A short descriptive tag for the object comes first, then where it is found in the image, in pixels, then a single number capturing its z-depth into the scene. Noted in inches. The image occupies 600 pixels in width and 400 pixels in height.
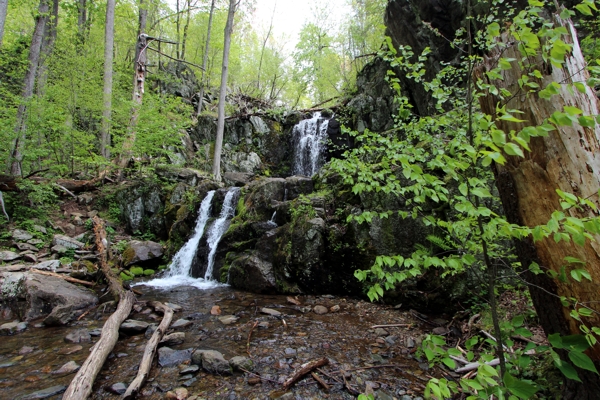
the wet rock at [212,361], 143.0
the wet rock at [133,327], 188.2
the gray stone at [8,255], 293.1
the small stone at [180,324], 197.8
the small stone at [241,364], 145.1
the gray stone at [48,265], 277.8
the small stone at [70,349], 164.2
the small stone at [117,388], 127.9
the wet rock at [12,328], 188.4
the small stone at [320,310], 223.1
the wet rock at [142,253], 358.9
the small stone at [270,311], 220.5
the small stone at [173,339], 172.0
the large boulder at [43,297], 208.8
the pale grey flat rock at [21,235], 334.3
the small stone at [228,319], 207.3
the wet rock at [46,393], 125.2
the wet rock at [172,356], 151.6
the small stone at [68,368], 144.7
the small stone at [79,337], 176.7
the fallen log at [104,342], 121.4
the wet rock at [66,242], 339.0
